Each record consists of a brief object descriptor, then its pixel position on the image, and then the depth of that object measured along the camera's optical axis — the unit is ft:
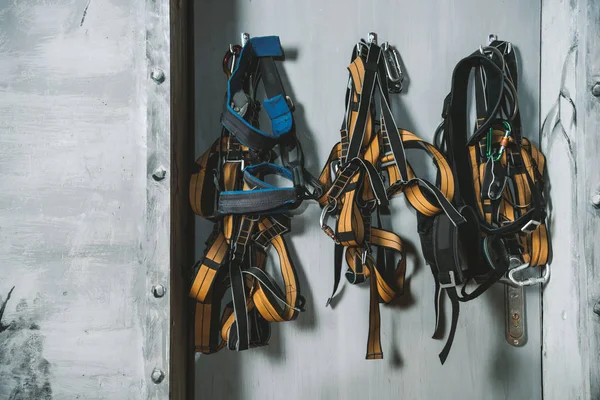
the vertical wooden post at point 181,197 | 4.25
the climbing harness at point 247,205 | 4.55
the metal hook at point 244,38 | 4.94
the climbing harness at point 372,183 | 4.69
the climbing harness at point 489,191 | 4.66
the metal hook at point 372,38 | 5.11
